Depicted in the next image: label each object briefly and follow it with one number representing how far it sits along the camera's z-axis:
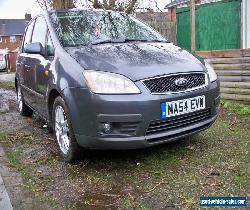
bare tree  9.34
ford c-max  2.31
